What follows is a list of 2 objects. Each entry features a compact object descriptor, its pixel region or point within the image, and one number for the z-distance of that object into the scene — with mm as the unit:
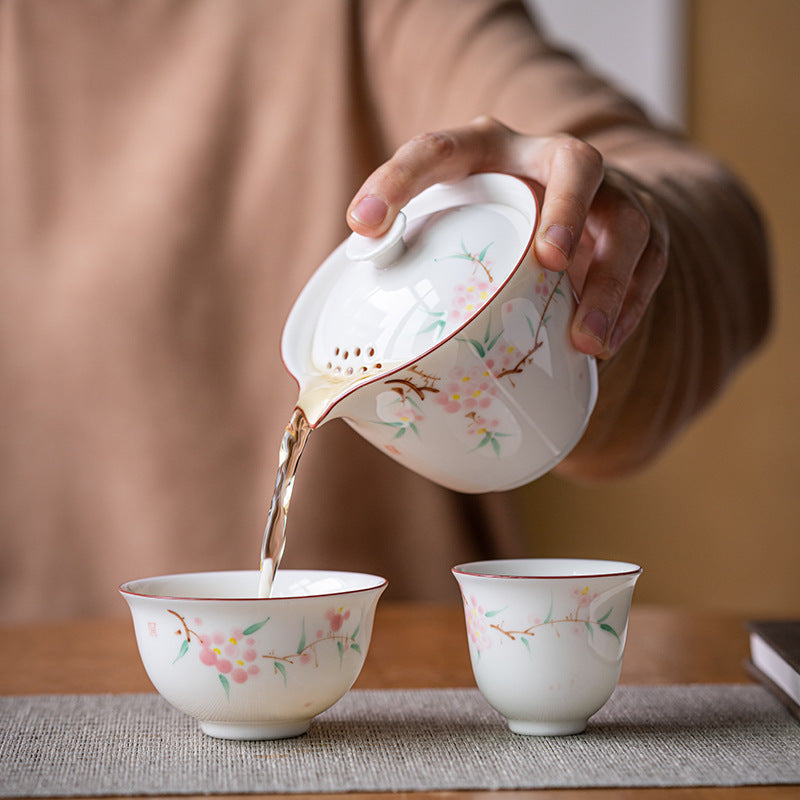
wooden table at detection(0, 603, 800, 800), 831
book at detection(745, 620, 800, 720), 693
